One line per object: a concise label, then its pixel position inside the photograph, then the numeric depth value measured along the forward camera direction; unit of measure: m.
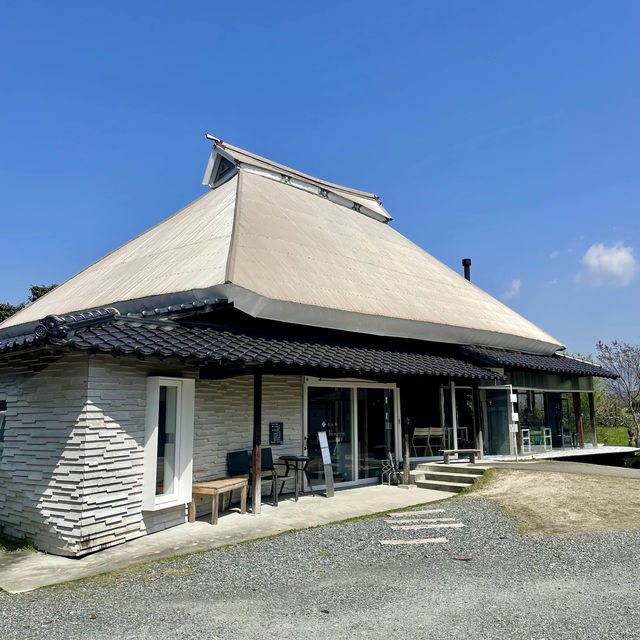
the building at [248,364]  7.05
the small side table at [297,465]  9.59
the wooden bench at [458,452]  12.12
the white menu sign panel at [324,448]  10.31
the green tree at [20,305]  28.84
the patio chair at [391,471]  11.66
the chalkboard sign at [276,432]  10.21
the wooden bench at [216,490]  7.94
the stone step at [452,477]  11.14
